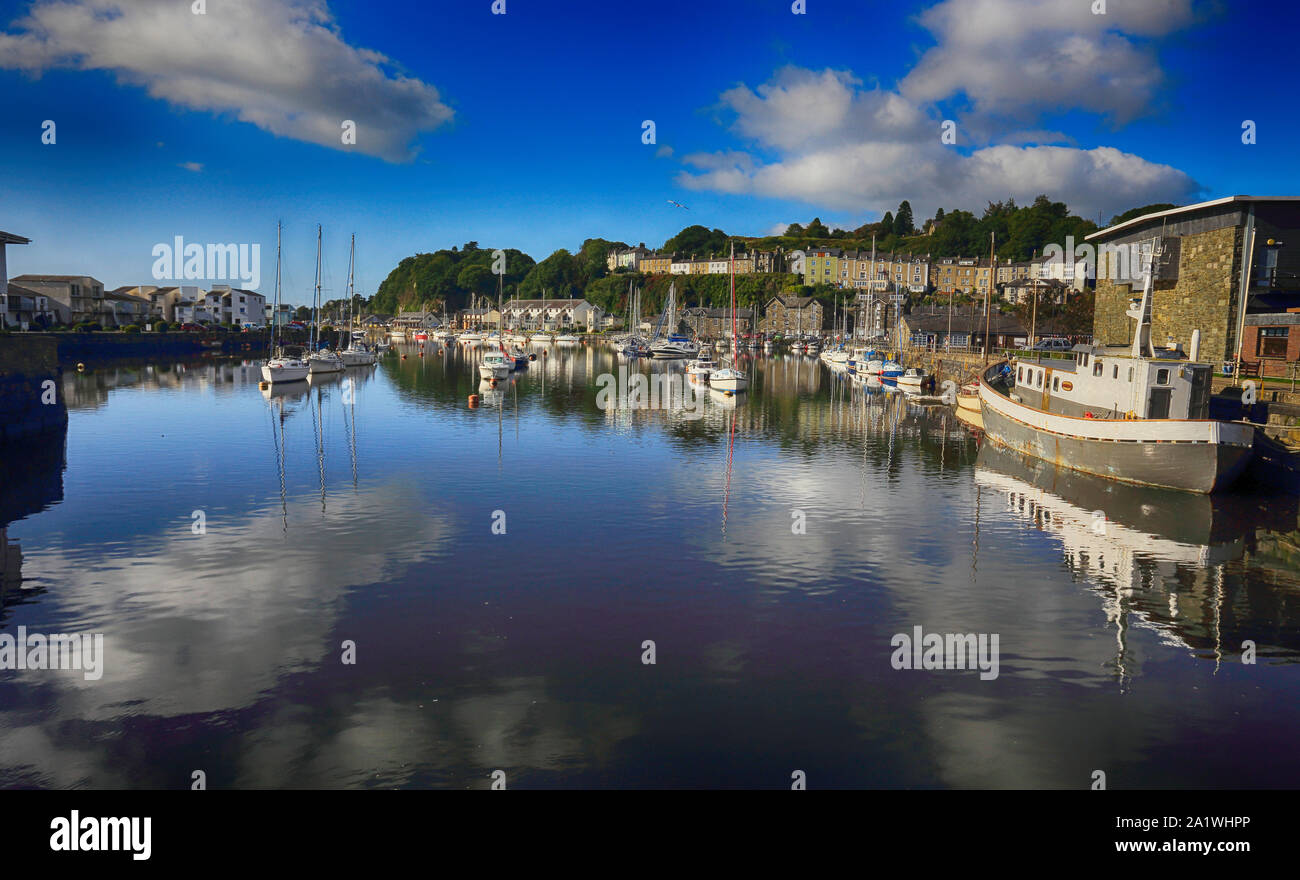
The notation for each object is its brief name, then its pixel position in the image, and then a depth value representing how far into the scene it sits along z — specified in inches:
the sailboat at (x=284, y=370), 2716.5
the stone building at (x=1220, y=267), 1790.1
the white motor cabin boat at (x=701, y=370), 3122.5
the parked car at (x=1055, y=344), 3531.0
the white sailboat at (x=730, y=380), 2652.6
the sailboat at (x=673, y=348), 4815.5
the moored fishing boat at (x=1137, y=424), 1098.7
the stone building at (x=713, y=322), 7291.8
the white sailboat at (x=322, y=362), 3272.6
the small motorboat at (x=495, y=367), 3038.9
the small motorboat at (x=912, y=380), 2771.4
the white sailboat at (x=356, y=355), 3777.1
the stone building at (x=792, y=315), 7293.3
